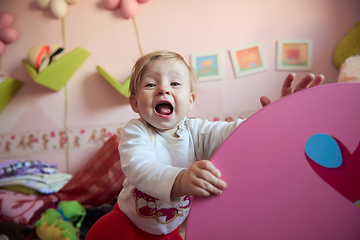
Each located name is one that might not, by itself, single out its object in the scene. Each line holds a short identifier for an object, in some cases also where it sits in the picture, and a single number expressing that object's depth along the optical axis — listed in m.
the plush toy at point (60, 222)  1.17
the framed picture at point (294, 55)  1.78
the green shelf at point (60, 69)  1.75
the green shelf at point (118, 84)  1.74
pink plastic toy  0.44
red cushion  1.59
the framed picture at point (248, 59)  1.82
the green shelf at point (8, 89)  1.84
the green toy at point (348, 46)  1.59
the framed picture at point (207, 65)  1.86
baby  0.67
